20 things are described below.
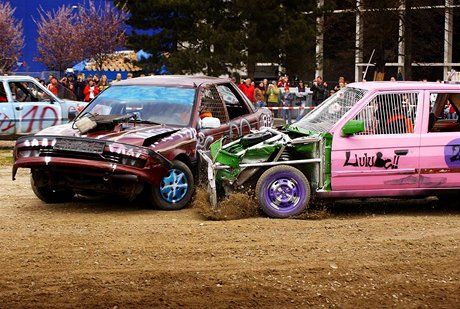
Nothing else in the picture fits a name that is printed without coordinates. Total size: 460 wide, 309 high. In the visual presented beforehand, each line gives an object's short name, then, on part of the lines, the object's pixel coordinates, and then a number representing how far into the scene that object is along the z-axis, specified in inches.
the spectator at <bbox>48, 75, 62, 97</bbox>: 926.5
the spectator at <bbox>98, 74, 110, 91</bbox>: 1071.2
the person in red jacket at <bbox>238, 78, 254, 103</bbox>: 1046.2
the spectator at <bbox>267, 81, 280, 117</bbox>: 1109.7
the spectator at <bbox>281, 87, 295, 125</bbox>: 1144.8
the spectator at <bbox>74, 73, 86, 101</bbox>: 1088.8
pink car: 389.7
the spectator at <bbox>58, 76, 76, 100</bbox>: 870.4
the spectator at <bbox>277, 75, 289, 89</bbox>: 1159.0
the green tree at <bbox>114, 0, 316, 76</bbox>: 1309.1
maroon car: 391.5
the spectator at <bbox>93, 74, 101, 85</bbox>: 1108.1
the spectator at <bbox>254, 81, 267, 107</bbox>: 1083.9
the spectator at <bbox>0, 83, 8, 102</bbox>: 746.8
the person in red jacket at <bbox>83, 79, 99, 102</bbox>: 1011.3
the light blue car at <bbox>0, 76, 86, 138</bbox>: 741.9
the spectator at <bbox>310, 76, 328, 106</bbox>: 1109.7
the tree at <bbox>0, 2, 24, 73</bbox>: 1606.8
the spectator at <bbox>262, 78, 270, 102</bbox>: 1134.0
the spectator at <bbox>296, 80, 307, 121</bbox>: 1151.0
